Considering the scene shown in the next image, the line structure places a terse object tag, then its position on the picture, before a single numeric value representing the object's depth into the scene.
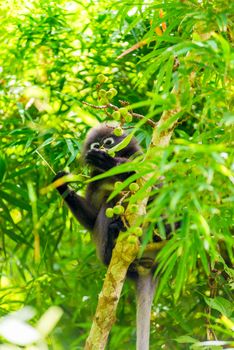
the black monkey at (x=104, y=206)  5.75
